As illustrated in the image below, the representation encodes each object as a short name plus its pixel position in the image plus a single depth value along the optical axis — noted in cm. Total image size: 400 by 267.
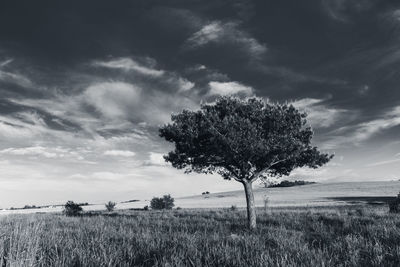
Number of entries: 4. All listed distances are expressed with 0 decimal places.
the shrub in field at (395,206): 2376
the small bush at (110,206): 4821
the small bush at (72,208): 3469
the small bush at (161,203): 5038
